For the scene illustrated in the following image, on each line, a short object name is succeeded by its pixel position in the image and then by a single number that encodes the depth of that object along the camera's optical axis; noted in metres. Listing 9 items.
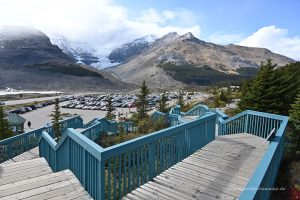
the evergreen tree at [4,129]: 22.11
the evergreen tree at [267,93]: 17.70
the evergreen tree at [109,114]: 33.53
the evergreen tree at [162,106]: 36.78
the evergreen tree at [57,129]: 14.63
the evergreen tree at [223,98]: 51.55
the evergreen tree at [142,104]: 33.24
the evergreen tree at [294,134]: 9.97
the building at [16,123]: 32.12
